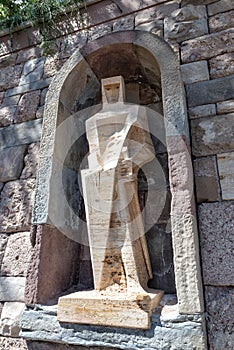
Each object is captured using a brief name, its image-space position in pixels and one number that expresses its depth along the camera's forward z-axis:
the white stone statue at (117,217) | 1.43
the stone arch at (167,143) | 1.42
